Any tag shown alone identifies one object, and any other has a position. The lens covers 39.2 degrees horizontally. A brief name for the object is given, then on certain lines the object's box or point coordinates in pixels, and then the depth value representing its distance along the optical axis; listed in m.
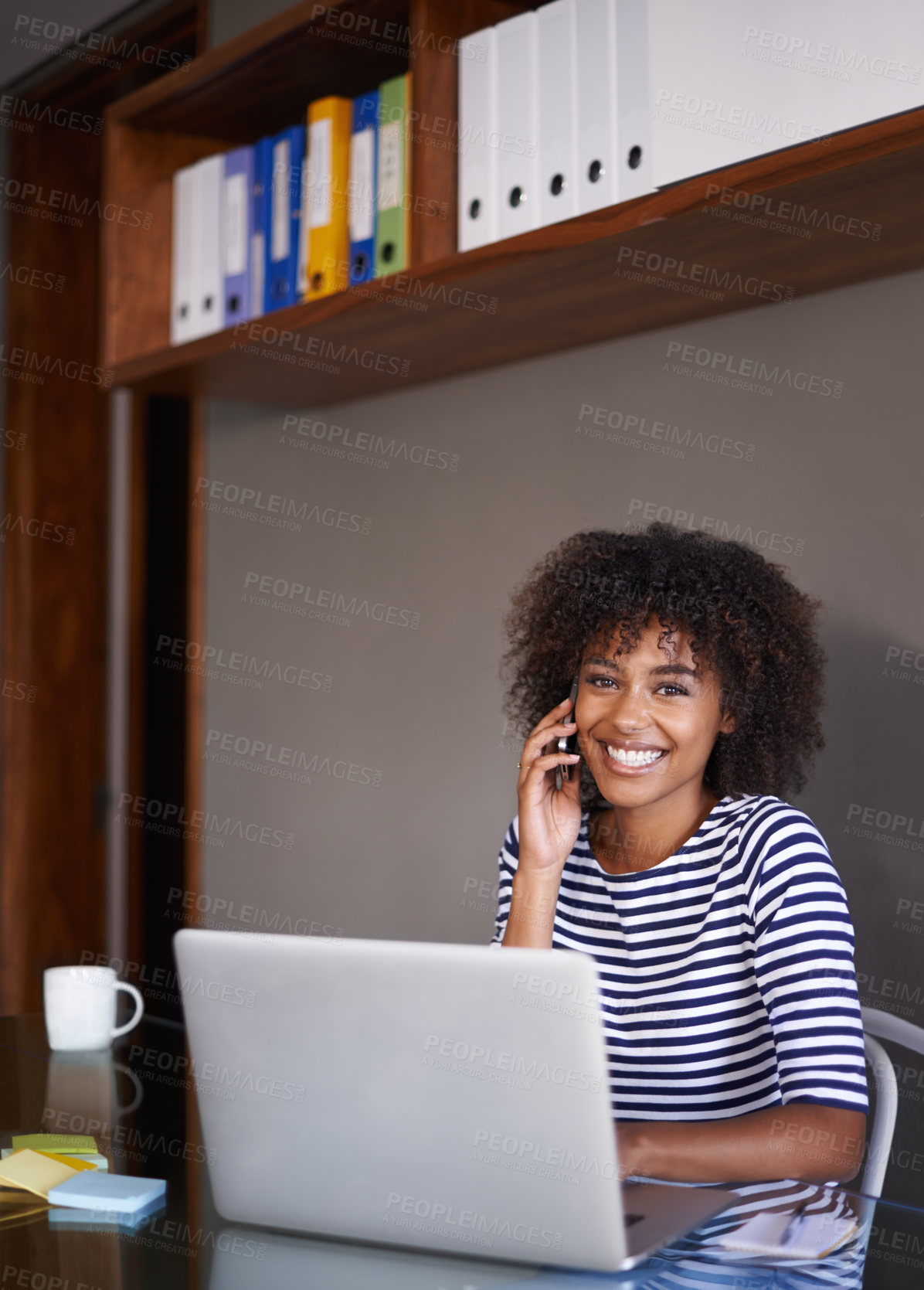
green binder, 2.11
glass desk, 0.91
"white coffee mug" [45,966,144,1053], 1.64
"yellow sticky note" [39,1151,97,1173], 1.16
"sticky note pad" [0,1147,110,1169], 1.16
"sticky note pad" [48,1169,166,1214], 1.06
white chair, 1.41
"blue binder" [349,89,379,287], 2.18
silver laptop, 0.89
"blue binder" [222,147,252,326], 2.45
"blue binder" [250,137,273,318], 2.41
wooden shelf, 1.55
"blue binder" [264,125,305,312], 2.35
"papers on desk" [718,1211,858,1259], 0.95
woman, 1.38
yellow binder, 2.24
